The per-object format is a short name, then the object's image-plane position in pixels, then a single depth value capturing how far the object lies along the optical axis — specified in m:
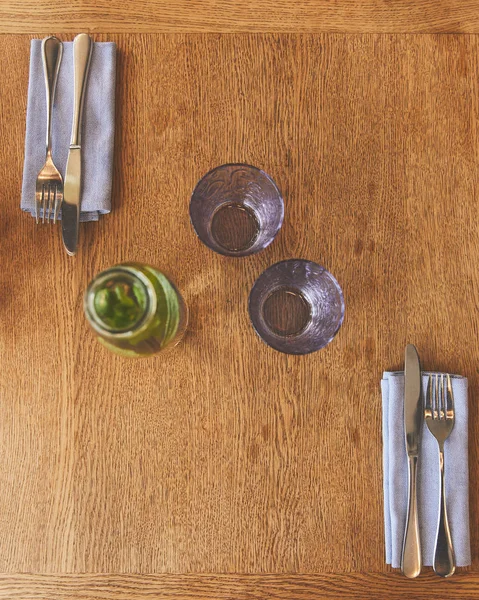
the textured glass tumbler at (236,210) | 0.73
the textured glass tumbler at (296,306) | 0.72
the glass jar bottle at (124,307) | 0.62
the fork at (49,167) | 0.78
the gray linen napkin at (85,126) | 0.78
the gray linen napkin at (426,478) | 0.74
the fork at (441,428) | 0.74
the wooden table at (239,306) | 0.76
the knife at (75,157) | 0.77
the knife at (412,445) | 0.73
